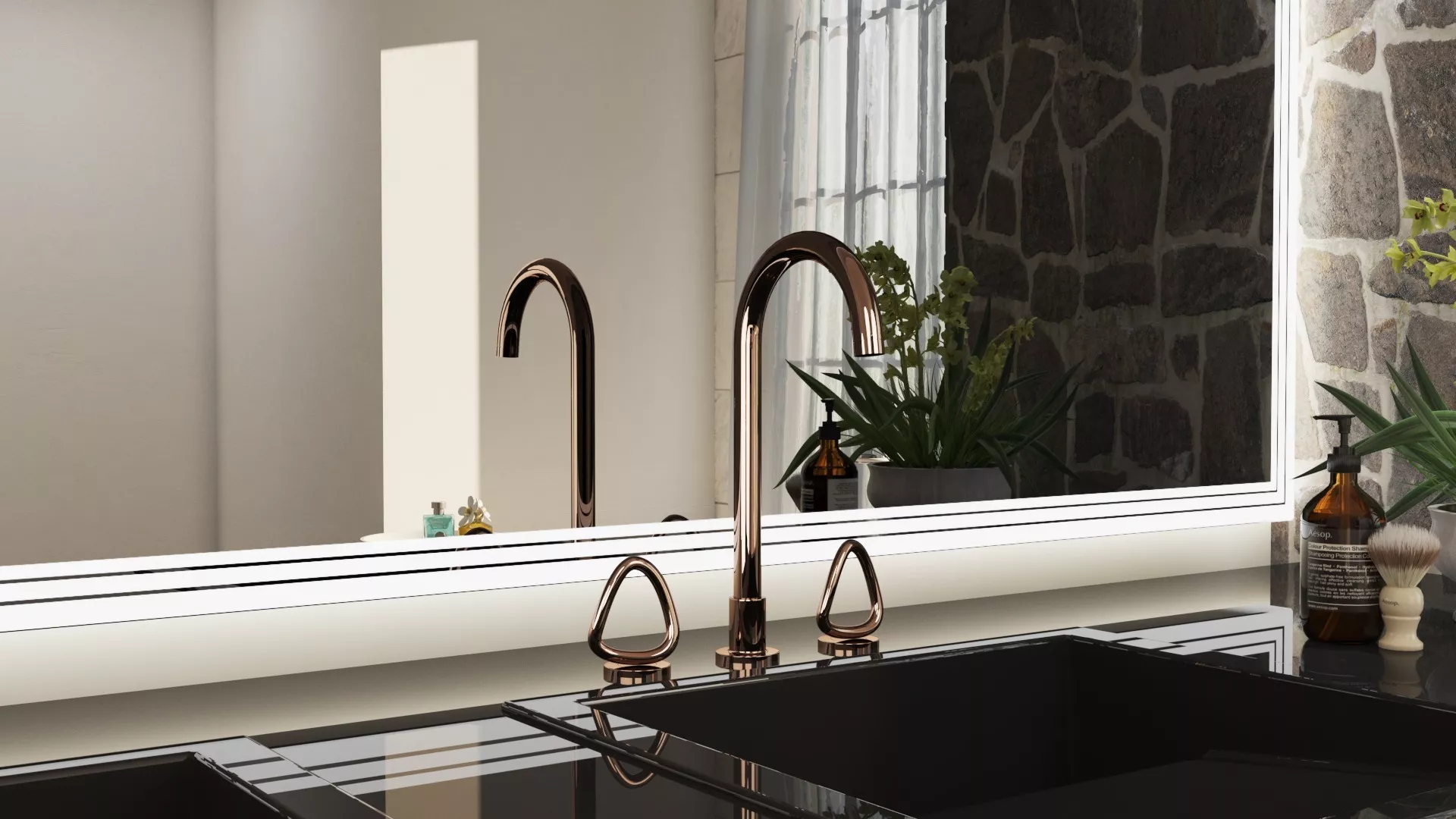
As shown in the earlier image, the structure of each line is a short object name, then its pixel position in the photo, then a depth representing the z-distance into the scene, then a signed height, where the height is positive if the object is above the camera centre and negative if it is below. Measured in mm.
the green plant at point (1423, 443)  1763 -60
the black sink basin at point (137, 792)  909 -270
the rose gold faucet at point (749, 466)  1266 -63
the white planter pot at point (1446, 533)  1687 -169
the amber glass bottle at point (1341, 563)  1438 -178
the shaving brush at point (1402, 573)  1405 -182
